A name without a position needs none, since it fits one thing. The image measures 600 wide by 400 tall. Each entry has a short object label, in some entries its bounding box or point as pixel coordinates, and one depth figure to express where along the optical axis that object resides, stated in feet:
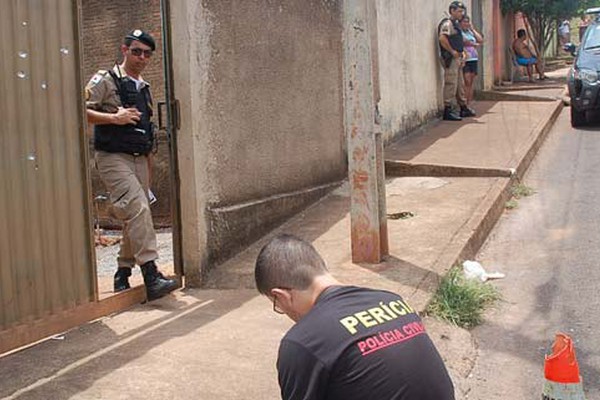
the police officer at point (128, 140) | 16.35
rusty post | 17.92
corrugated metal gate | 13.56
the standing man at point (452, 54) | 38.70
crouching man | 6.91
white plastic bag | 18.83
